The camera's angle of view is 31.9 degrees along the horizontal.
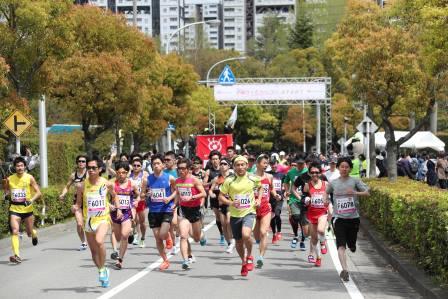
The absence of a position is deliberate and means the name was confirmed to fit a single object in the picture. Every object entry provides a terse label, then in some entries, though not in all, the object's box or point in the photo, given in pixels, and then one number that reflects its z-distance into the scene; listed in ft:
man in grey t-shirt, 37.78
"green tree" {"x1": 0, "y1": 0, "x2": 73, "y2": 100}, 59.31
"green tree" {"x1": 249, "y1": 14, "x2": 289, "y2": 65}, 367.86
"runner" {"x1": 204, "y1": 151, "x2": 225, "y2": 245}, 54.24
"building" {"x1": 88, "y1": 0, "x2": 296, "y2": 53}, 489.26
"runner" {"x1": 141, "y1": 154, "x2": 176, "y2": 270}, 41.47
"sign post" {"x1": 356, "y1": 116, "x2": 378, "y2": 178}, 91.71
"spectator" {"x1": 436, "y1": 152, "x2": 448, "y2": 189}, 96.22
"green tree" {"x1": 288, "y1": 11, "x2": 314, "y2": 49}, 347.56
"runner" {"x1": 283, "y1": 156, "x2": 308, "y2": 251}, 48.62
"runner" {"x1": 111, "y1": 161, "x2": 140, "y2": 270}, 42.98
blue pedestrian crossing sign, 174.50
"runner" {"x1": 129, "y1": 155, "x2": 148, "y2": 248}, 51.01
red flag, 116.47
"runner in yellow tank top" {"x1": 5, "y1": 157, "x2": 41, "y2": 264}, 46.87
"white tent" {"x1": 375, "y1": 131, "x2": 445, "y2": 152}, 146.92
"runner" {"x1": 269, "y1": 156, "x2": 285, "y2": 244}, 54.68
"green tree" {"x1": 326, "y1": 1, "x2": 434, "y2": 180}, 76.59
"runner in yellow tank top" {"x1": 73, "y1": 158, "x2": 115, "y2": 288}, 35.06
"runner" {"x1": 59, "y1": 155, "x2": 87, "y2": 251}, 48.87
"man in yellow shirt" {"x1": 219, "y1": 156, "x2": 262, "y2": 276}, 38.81
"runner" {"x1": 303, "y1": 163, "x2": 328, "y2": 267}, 43.57
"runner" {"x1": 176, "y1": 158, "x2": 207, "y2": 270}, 41.29
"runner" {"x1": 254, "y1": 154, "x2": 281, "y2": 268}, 41.78
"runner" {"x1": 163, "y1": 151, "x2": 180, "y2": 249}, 44.59
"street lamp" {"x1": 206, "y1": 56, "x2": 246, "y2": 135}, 191.11
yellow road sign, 64.03
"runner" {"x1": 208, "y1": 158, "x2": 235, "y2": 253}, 50.24
